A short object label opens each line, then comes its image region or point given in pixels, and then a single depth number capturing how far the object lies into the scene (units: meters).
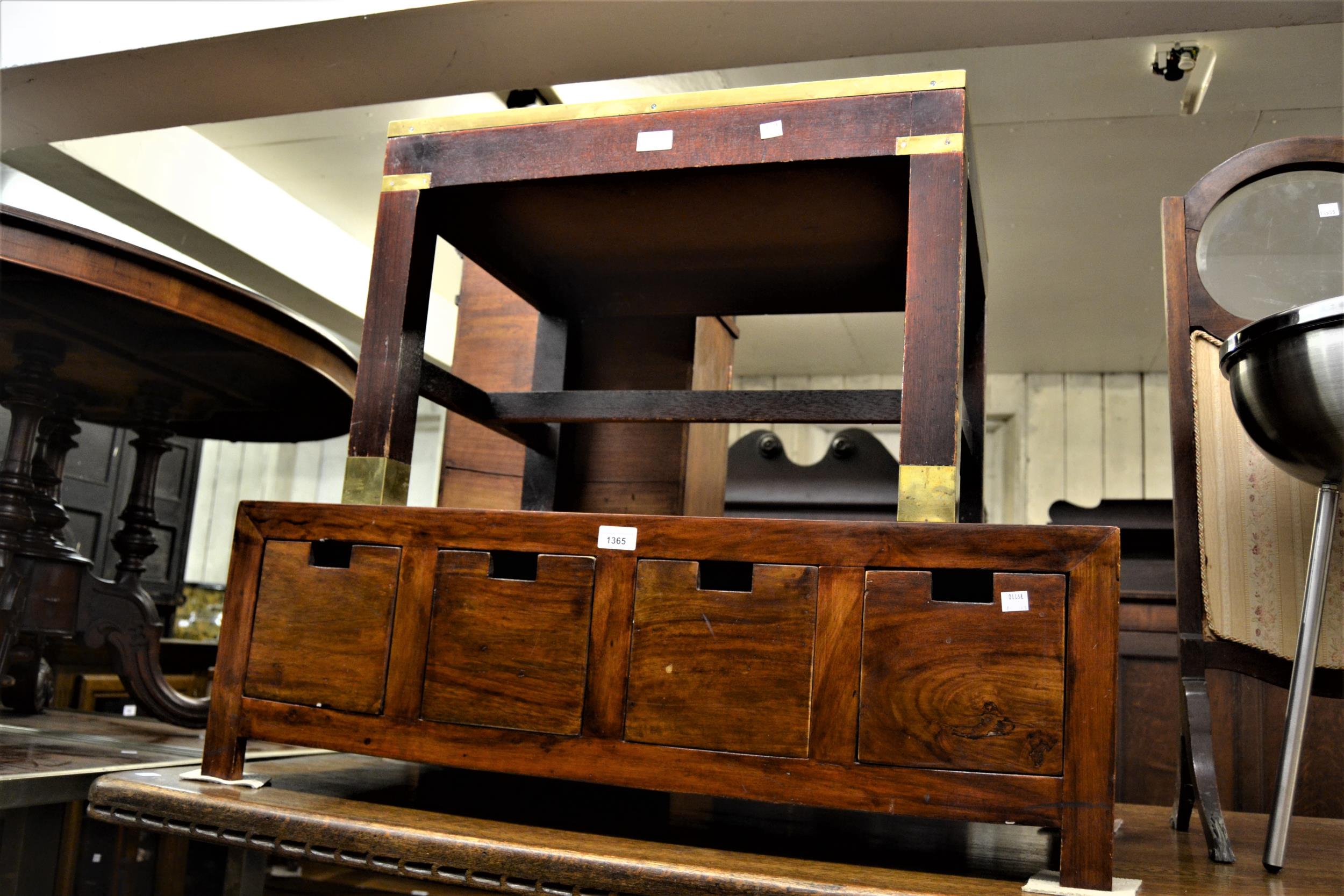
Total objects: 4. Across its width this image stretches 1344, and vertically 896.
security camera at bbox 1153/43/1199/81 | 3.30
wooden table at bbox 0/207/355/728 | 1.39
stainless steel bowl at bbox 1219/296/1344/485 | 0.93
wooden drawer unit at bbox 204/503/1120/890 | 0.87
